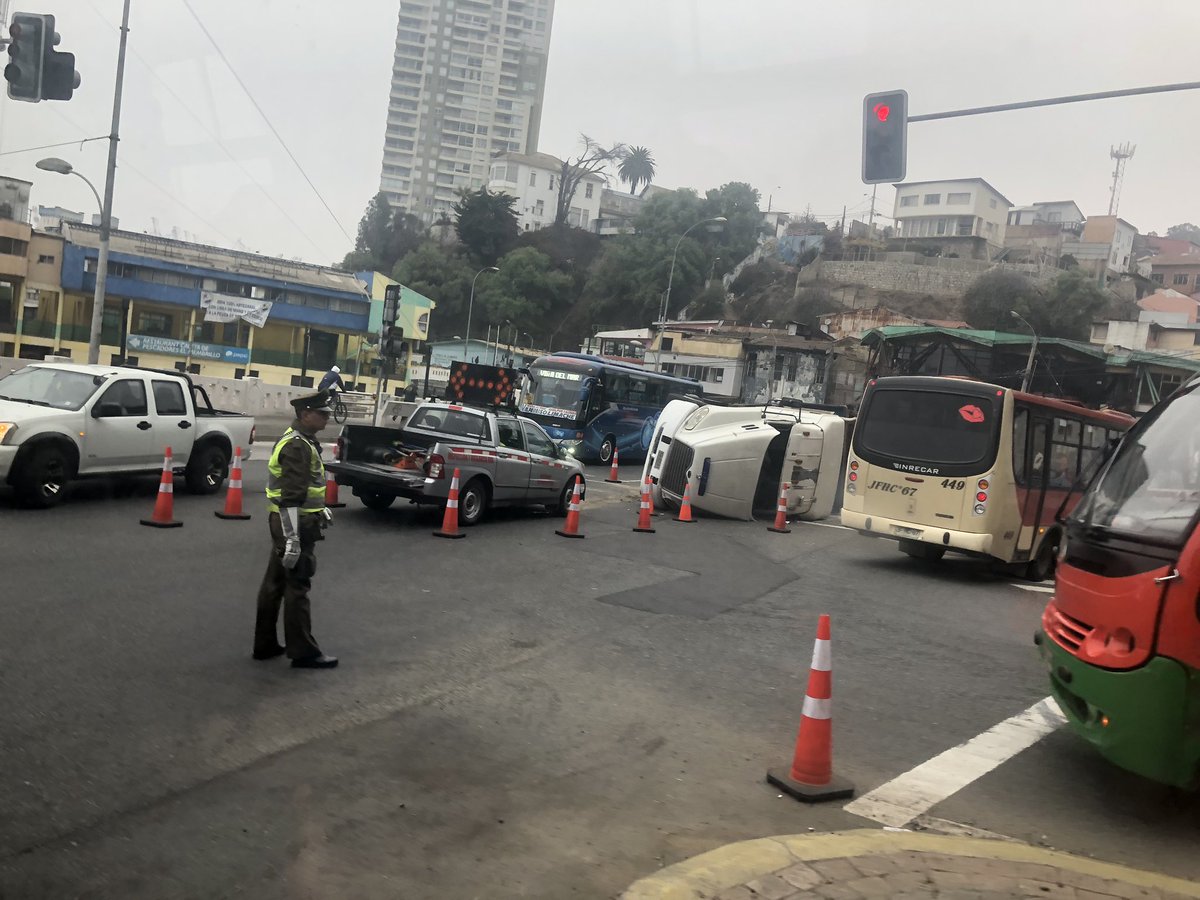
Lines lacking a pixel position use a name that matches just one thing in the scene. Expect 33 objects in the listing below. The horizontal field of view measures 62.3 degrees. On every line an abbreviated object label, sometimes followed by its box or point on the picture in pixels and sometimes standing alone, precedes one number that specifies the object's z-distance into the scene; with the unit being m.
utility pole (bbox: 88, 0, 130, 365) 23.23
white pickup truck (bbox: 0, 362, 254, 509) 11.78
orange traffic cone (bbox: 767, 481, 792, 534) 17.61
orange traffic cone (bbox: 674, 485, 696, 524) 17.75
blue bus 28.58
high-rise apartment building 134.25
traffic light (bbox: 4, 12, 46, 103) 11.80
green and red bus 4.75
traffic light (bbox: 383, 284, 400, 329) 26.57
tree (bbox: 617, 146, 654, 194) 125.06
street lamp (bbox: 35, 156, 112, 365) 23.17
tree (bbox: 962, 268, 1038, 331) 63.31
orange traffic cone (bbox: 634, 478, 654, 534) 15.68
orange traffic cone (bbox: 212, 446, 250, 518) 12.87
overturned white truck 18.44
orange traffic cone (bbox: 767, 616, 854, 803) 5.34
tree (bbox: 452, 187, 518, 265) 79.88
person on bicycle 29.68
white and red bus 13.45
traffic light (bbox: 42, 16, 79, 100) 12.03
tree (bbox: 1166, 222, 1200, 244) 122.03
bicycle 34.38
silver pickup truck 13.47
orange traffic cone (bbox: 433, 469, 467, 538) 13.09
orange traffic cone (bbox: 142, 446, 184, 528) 11.78
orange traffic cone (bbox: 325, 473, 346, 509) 14.87
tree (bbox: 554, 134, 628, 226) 113.81
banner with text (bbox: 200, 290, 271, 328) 44.41
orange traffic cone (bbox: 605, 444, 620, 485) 24.25
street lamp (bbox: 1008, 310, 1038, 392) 41.58
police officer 6.77
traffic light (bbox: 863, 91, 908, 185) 12.67
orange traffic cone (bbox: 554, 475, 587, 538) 14.33
